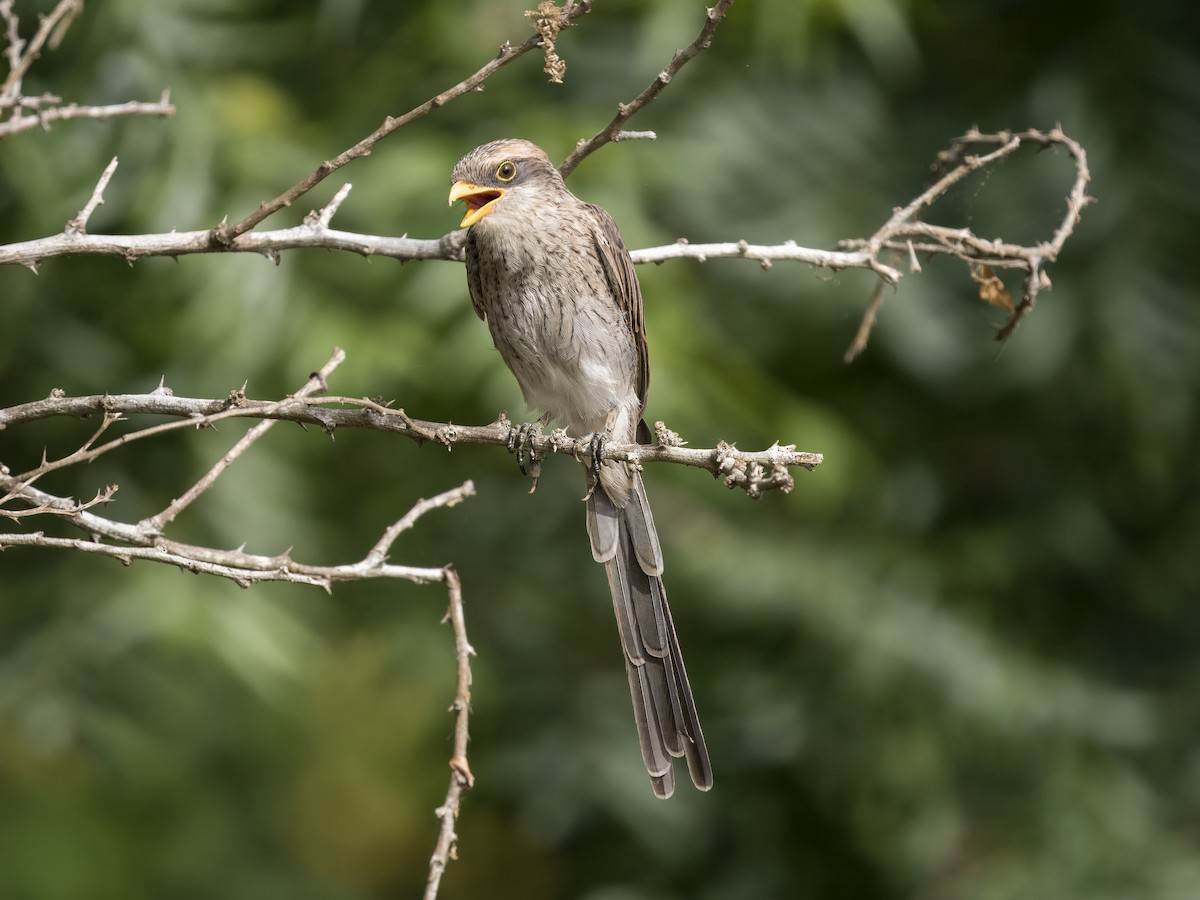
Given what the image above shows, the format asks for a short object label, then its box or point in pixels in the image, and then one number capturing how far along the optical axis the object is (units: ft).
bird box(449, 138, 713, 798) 23.65
